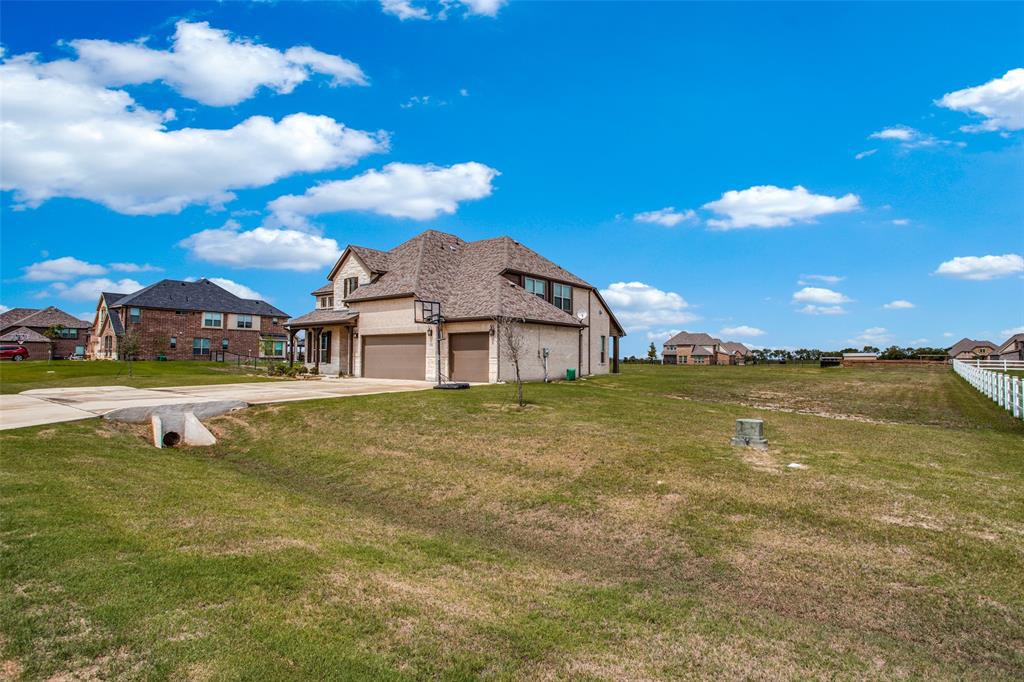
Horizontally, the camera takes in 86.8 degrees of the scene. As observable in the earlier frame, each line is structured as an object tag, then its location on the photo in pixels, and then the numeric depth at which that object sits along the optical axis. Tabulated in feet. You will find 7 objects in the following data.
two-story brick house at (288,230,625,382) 85.81
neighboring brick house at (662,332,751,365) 352.08
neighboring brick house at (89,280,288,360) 173.27
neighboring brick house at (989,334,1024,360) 269.23
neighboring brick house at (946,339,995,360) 323.98
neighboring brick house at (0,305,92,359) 200.54
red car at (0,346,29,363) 177.27
